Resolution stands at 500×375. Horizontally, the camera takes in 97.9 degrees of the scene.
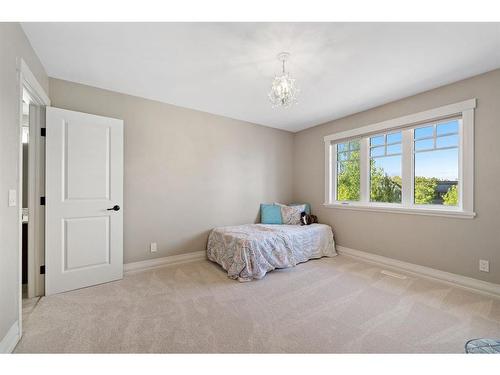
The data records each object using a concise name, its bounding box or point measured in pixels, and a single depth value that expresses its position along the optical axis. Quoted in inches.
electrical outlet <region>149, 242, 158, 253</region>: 120.1
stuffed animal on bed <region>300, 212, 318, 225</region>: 152.3
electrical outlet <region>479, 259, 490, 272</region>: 91.5
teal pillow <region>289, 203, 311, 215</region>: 166.7
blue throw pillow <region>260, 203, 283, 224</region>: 156.6
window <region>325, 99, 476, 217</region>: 99.9
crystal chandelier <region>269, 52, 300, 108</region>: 80.3
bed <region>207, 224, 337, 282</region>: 107.7
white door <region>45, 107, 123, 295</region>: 90.4
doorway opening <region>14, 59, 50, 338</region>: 88.0
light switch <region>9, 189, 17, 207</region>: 59.0
